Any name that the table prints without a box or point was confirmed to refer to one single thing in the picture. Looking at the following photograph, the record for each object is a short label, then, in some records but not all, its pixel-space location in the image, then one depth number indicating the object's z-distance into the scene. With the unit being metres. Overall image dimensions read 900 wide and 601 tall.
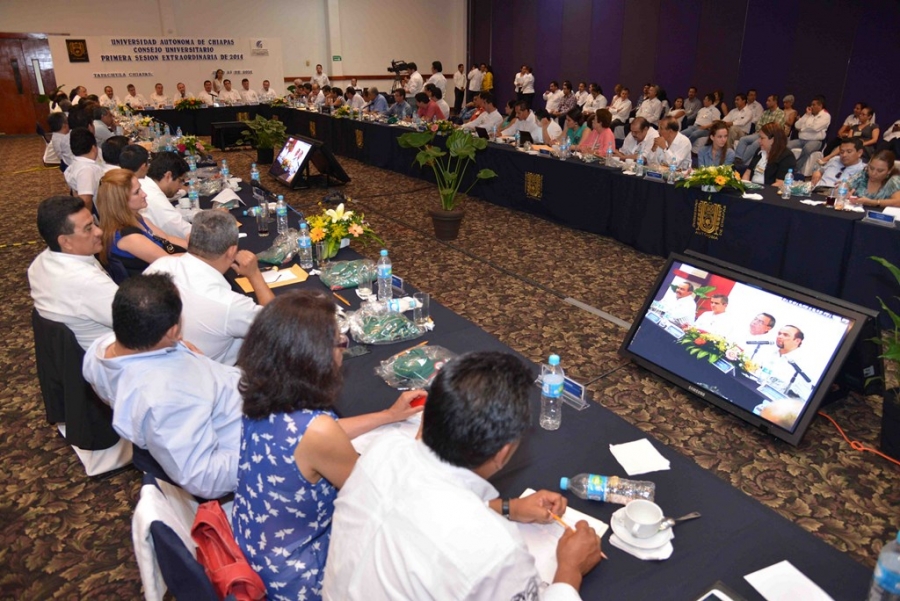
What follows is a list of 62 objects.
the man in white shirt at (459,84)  16.52
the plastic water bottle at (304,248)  3.32
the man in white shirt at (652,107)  11.63
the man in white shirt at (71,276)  2.49
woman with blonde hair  3.25
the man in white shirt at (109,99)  11.35
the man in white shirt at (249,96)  14.02
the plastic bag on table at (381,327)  2.54
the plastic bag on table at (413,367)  2.22
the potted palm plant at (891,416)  2.73
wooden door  13.98
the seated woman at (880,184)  4.54
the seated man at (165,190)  3.95
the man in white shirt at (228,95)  13.70
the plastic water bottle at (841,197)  4.40
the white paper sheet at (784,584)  1.36
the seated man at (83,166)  4.78
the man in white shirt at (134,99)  12.15
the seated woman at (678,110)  10.42
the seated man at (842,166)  5.42
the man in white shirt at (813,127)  8.84
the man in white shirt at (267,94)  14.09
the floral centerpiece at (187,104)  12.21
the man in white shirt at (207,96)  13.26
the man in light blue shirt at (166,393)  1.74
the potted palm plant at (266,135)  8.74
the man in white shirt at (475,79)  15.77
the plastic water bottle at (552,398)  1.98
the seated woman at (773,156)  5.63
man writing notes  1.08
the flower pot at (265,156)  9.37
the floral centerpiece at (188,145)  7.00
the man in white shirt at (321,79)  15.32
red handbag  1.45
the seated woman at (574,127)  7.86
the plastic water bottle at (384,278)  2.92
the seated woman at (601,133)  7.11
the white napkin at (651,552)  1.46
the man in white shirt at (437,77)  13.30
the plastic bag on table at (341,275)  3.08
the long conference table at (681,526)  1.40
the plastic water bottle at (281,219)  4.00
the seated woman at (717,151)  5.84
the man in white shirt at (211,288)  2.44
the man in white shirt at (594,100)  12.29
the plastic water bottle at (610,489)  1.66
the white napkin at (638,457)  1.78
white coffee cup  1.48
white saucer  1.48
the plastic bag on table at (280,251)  3.43
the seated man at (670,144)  6.28
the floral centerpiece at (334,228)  3.36
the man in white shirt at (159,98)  12.89
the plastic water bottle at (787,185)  4.84
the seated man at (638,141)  6.71
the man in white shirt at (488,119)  9.20
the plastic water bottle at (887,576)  1.25
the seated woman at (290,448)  1.47
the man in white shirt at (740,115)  10.19
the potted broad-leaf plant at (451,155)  5.57
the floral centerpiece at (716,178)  4.78
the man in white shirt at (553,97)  13.41
